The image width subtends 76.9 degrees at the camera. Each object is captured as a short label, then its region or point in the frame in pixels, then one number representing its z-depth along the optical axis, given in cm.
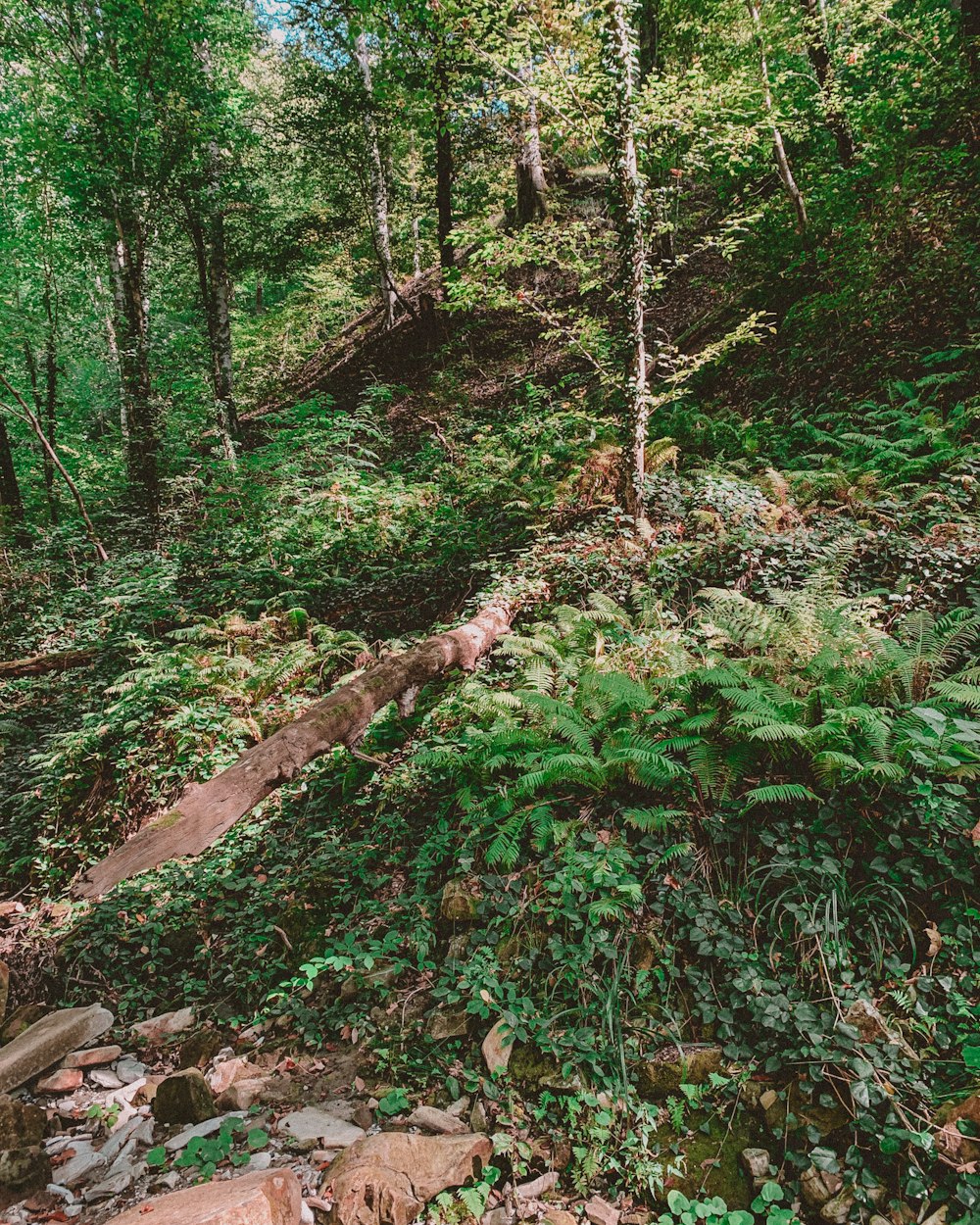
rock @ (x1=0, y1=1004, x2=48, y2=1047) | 398
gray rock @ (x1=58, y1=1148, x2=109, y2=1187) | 290
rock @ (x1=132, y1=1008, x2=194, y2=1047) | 388
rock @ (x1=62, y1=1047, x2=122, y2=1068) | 366
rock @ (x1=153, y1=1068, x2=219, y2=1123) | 320
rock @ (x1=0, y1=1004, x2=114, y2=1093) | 348
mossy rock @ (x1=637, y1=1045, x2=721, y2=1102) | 300
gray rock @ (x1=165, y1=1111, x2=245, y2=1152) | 300
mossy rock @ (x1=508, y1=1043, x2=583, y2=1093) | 304
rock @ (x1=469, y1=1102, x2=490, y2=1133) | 300
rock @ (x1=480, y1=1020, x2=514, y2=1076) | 318
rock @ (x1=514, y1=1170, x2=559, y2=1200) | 274
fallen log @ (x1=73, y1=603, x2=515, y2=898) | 386
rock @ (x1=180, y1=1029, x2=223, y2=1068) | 364
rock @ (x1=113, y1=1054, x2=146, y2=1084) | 358
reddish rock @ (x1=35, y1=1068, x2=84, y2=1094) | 347
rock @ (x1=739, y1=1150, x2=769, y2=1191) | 266
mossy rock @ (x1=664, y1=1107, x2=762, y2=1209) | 268
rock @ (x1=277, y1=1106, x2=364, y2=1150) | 294
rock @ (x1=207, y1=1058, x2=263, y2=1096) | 341
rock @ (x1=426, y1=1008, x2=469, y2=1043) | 342
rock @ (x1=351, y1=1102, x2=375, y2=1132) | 306
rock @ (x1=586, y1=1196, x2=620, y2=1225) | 263
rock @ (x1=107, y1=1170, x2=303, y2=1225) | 225
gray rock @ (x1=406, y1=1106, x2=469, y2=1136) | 295
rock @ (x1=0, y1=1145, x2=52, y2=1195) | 278
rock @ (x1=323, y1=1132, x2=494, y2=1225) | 253
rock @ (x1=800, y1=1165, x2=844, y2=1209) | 253
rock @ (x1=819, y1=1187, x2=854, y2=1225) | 247
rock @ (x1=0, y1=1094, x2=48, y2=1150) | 303
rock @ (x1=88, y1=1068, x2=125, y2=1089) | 353
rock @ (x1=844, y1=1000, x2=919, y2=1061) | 276
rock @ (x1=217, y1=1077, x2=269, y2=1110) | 323
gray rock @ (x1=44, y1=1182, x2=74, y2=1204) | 279
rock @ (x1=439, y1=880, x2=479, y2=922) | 393
